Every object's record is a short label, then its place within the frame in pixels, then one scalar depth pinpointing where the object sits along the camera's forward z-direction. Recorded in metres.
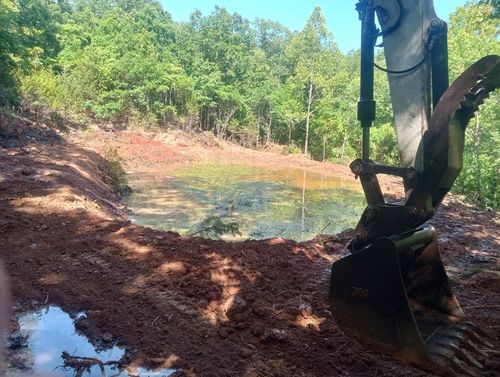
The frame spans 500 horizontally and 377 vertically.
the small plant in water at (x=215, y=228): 8.13
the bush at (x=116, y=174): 12.84
